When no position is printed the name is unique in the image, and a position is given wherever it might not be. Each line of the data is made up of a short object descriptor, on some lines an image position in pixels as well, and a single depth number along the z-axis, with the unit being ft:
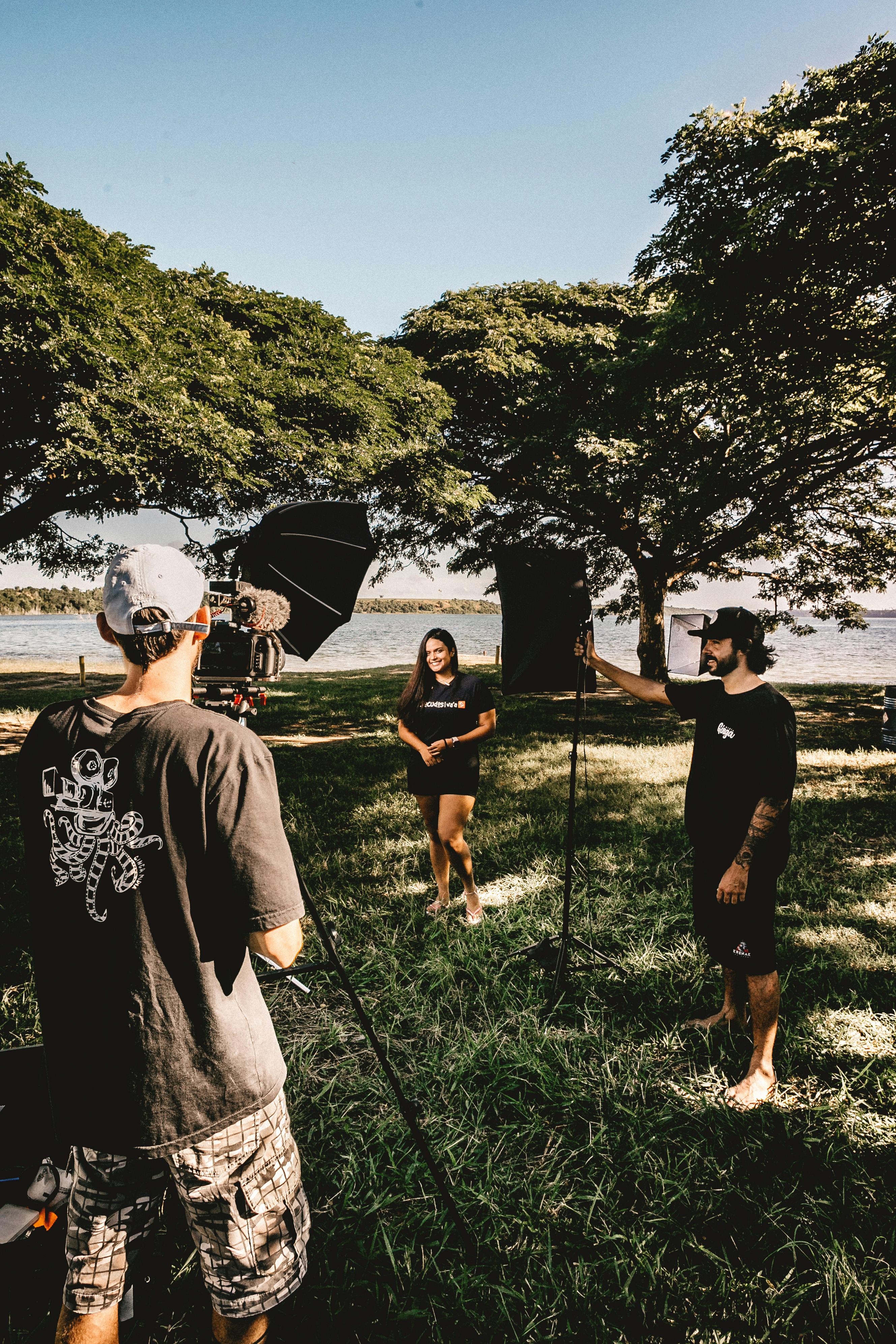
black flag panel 11.53
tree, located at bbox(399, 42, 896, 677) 25.53
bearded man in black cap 9.33
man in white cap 4.44
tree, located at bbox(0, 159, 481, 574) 22.17
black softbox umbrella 11.39
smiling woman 14.26
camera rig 7.82
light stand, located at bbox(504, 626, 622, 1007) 11.67
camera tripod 6.69
